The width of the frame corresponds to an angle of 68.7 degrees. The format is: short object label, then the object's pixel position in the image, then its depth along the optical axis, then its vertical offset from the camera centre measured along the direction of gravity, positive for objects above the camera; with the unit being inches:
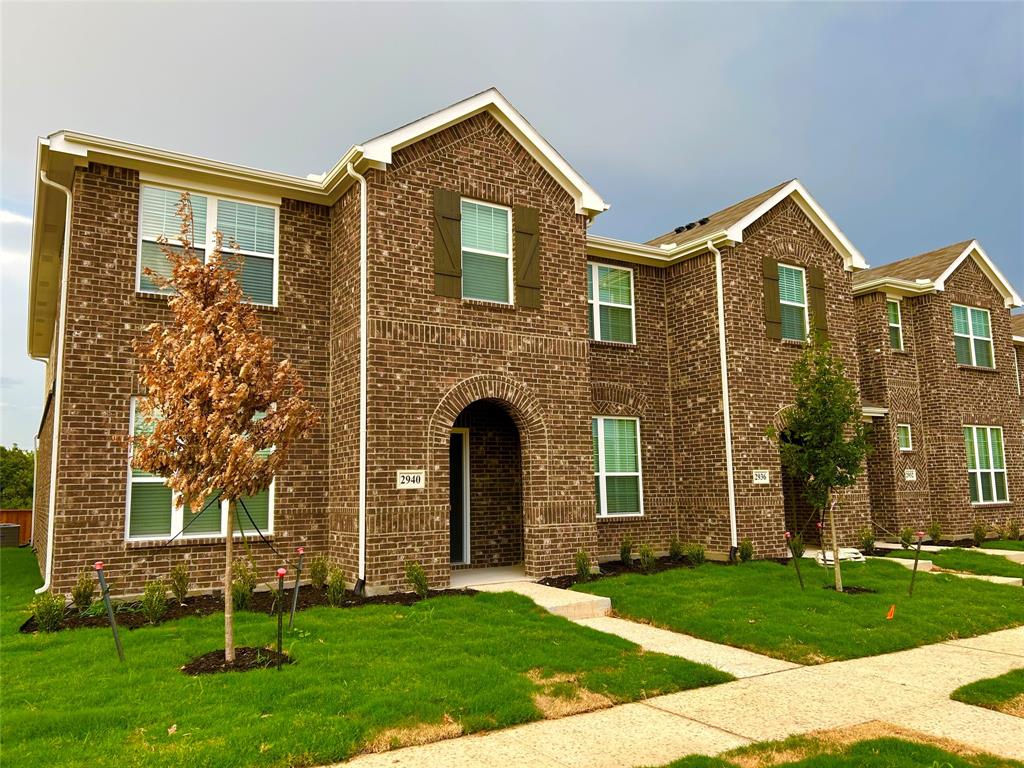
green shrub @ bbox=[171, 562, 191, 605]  408.5 -52.1
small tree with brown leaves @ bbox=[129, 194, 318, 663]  288.2 +34.1
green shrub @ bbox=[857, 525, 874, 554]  649.6 -55.5
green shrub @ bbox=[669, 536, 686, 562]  599.6 -57.3
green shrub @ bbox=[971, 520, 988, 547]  749.5 -60.6
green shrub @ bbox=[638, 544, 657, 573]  544.4 -57.4
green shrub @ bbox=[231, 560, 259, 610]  392.8 -53.4
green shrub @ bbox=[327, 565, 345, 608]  409.4 -57.1
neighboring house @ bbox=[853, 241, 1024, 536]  771.4 +90.6
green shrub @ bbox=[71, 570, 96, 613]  387.2 -53.5
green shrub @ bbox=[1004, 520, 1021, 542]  797.9 -63.4
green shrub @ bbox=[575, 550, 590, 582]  495.5 -56.7
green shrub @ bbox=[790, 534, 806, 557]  518.5 -49.5
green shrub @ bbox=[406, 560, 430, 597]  430.3 -54.6
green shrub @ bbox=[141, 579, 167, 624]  363.9 -56.0
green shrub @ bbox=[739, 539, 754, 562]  577.6 -56.9
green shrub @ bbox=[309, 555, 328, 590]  453.1 -52.6
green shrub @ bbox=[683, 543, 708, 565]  573.3 -57.7
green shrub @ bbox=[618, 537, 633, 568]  569.9 -55.2
